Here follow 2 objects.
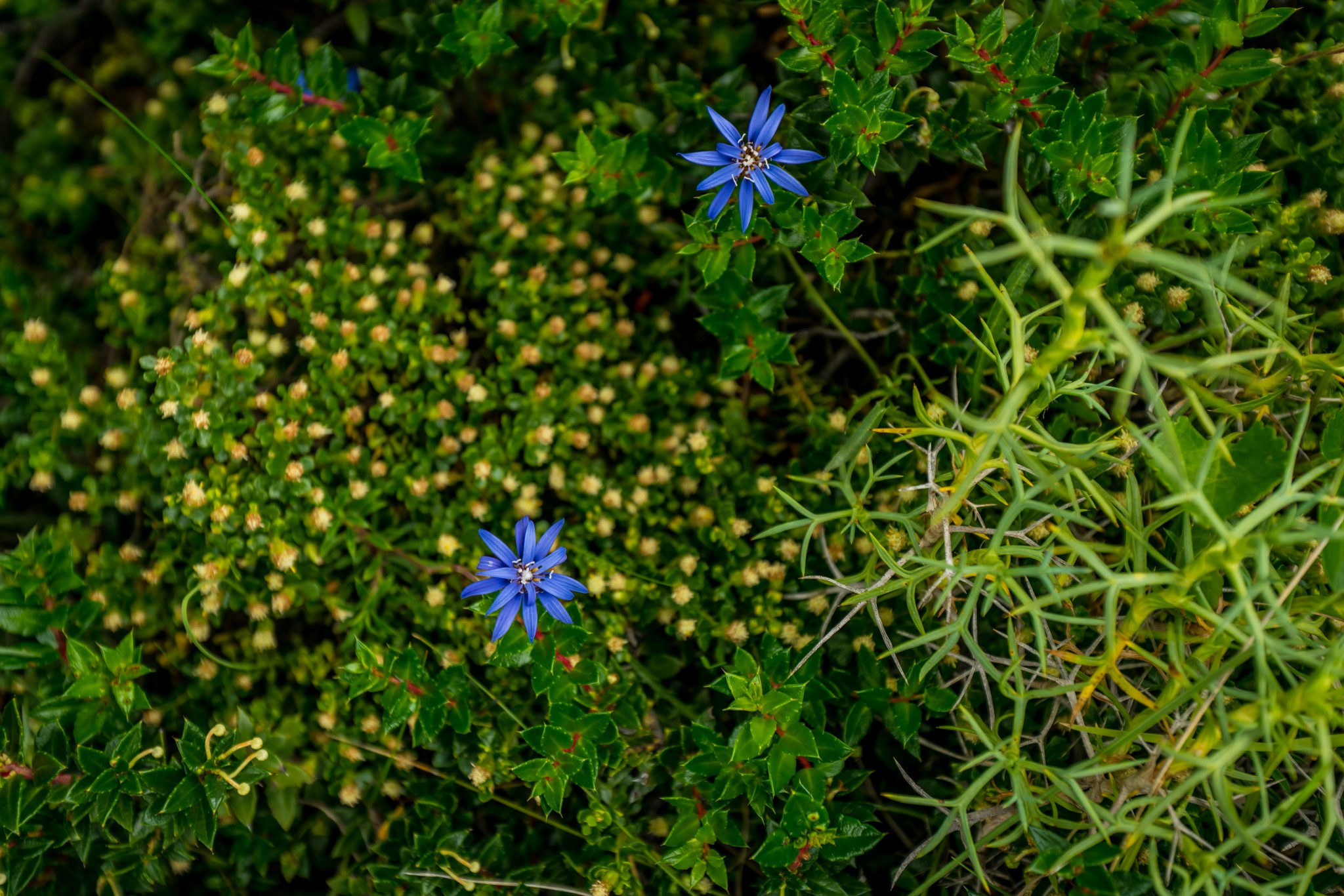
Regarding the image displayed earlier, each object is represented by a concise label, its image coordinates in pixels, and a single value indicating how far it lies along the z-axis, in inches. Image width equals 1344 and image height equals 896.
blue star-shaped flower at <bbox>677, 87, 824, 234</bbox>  11.8
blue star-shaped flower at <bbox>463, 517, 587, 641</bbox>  11.1
